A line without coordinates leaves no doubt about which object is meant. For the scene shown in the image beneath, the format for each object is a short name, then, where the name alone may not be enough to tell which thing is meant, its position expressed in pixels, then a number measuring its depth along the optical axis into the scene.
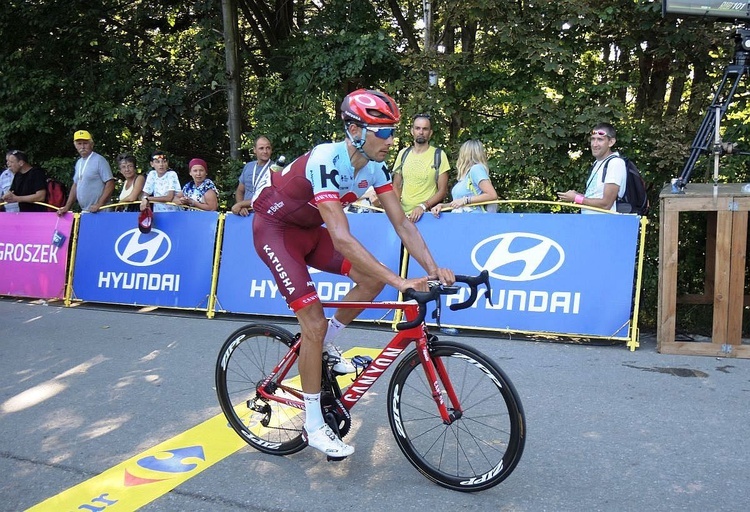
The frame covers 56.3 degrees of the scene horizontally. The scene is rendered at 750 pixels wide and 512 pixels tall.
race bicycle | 3.42
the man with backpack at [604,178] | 6.74
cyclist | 3.57
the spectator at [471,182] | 7.30
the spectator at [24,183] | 10.23
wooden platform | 6.14
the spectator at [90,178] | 9.70
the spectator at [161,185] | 8.95
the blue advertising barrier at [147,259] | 8.34
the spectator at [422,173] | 7.65
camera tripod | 6.46
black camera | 6.80
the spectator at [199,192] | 8.82
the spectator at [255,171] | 8.81
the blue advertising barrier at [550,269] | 6.50
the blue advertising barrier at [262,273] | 7.47
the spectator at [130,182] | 9.42
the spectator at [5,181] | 10.79
